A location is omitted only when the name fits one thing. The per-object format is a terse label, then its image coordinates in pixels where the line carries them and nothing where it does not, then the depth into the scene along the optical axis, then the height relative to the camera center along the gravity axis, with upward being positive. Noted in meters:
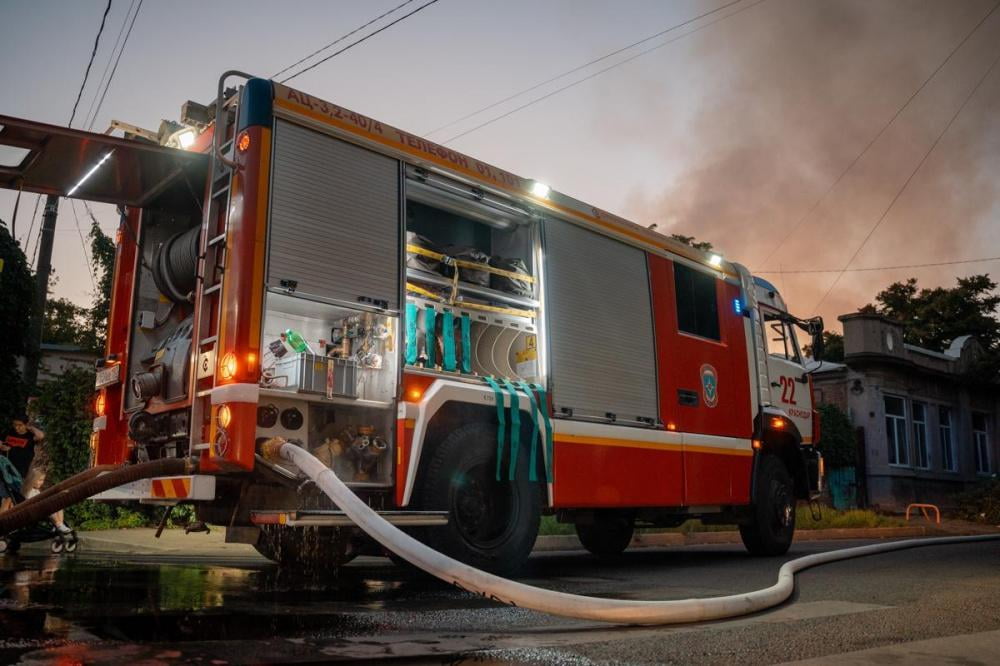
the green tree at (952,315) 35.31 +6.87
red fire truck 5.53 +1.12
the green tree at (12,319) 13.89 +2.71
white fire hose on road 4.01 -0.51
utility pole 14.90 +3.57
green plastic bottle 5.75 +0.93
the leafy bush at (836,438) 24.61 +1.19
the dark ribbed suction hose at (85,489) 5.23 -0.03
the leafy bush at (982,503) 23.41 -0.67
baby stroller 9.00 -0.51
